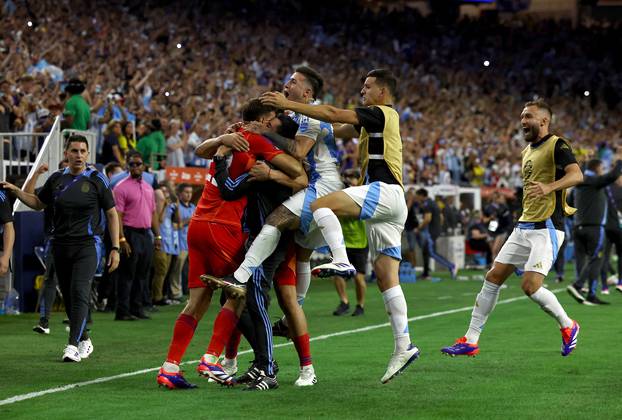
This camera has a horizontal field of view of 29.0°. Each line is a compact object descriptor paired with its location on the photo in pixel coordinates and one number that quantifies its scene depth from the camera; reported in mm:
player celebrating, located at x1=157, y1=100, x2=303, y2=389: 8586
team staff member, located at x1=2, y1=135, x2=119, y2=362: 10766
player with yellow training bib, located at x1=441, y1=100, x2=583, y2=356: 10188
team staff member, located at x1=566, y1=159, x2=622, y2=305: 17719
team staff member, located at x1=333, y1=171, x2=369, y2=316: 16641
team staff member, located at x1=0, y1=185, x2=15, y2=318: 10203
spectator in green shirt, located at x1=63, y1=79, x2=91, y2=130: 19047
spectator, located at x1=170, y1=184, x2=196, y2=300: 19562
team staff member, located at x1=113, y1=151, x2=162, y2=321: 15703
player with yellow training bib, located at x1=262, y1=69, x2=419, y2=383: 8344
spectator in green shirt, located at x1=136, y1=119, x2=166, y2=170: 21375
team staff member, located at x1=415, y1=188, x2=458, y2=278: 27078
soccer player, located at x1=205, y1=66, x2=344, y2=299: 8477
